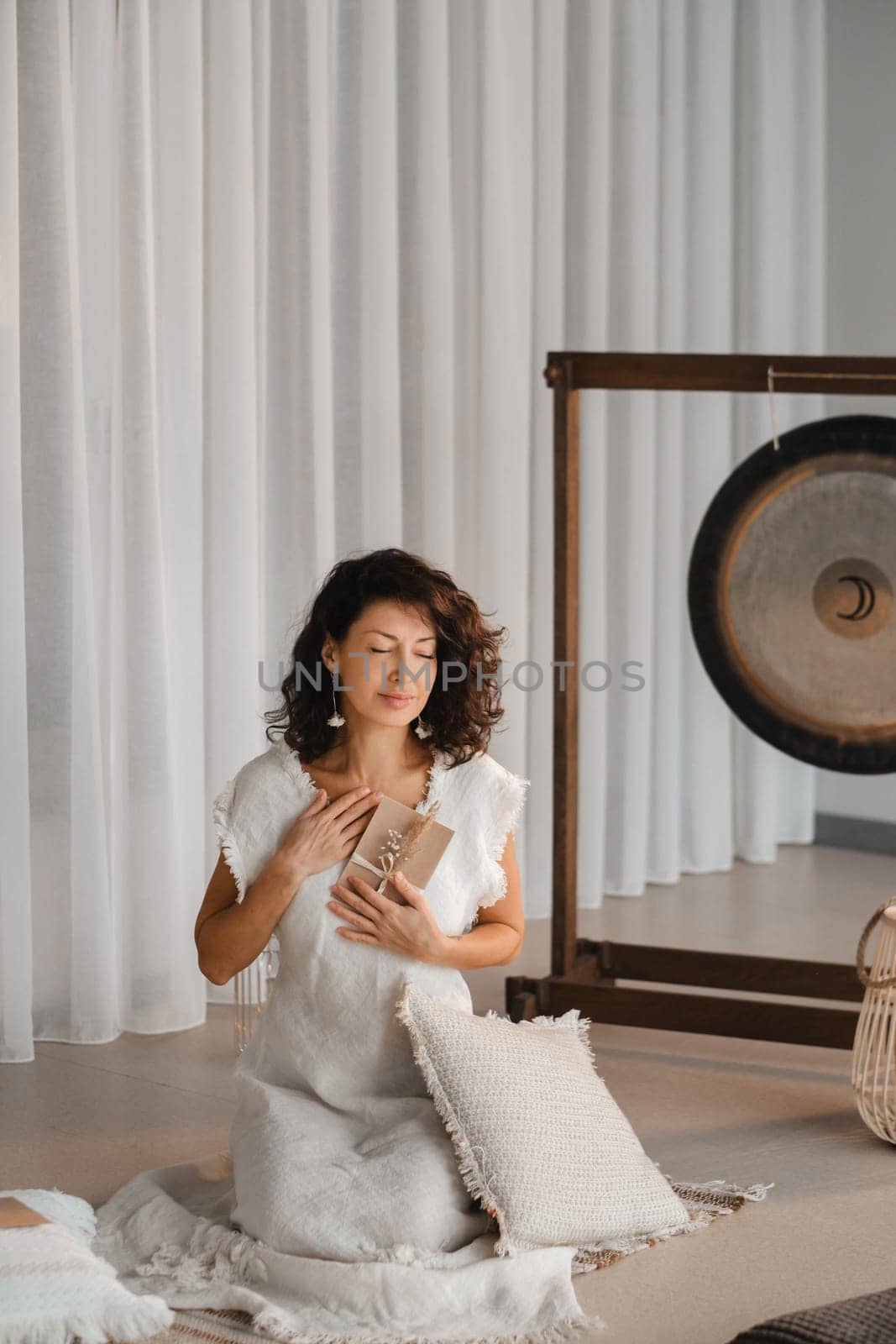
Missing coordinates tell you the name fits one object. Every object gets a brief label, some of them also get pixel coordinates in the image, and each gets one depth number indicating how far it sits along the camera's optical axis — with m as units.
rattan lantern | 5.31
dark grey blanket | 4.40
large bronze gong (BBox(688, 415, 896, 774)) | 5.83
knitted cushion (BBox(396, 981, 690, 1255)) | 4.84
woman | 4.76
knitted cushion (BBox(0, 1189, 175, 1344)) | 4.63
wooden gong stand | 5.77
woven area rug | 4.70
